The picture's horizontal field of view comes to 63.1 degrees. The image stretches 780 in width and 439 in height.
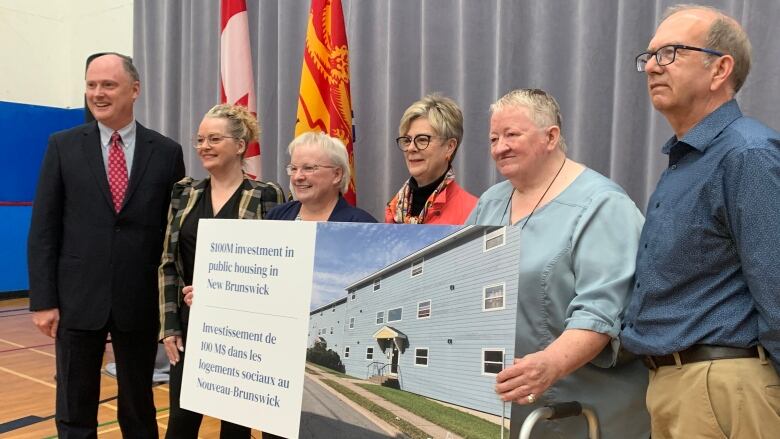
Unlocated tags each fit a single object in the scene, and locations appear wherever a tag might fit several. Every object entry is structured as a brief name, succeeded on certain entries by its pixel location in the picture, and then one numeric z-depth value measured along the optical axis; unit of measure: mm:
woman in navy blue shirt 2045
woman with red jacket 2365
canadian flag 3982
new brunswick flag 3424
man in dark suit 2434
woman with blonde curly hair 2266
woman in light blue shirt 1385
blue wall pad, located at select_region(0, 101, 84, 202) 7156
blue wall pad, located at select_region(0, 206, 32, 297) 7164
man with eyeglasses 1242
